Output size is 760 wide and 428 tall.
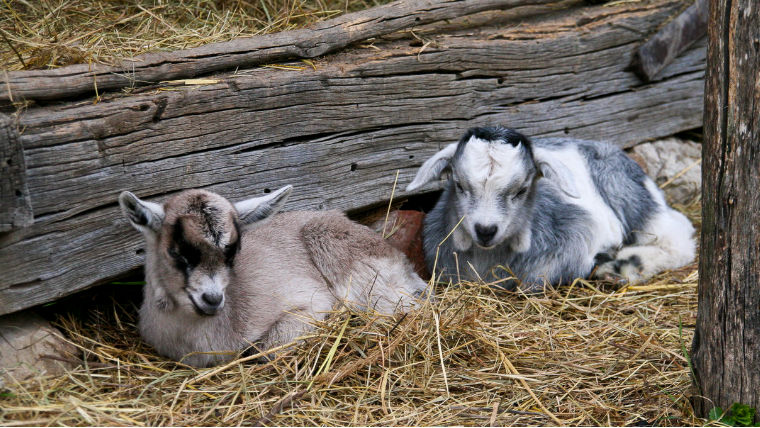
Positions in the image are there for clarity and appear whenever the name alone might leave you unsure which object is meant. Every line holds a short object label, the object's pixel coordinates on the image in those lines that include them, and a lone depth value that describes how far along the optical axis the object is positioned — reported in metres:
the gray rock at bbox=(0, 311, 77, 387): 4.01
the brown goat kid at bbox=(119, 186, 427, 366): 3.88
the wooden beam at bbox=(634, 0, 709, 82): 6.63
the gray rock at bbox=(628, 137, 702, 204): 7.07
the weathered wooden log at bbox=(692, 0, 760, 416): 3.17
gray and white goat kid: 4.90
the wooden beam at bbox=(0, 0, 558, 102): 4.08
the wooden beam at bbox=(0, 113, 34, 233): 3.69
